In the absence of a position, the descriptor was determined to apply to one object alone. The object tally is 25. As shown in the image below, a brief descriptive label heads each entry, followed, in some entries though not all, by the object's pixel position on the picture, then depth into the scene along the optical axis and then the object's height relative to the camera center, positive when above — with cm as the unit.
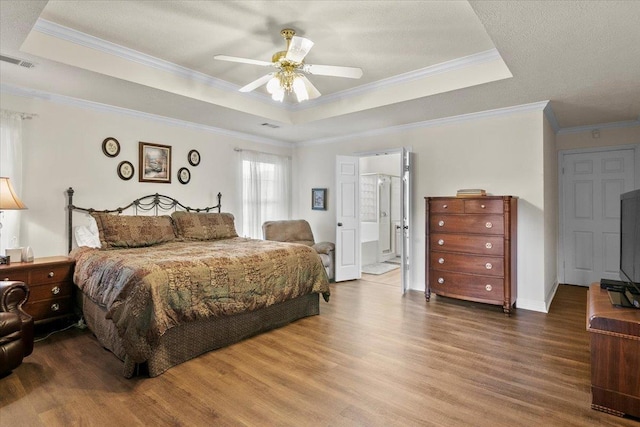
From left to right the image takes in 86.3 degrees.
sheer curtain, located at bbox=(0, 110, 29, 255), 349 +56
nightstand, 314 -66
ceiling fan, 272 +126
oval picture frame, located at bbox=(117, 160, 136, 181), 440 +59
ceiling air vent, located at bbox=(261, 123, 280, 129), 518 +140
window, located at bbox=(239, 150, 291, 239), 585 +48
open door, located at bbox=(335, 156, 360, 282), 573 -6
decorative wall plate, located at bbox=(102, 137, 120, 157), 425 +86
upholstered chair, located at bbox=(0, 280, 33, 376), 243 -83
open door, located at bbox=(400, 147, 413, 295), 498 +7
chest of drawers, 393 -39
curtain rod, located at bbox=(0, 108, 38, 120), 353 +107
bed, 251 -60
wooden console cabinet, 200 -86
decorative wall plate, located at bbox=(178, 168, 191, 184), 502 +60
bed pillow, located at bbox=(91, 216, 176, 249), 366 -17
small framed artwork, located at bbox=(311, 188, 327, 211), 630 +32
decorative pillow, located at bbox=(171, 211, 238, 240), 441 -13
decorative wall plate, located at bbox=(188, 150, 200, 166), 513 +88
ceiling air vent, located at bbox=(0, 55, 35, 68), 293 +135
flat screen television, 237 -15
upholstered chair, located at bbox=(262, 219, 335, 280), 564 -33
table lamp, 308 +15
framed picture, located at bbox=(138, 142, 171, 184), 460 +73
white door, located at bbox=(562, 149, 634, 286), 506 +10
